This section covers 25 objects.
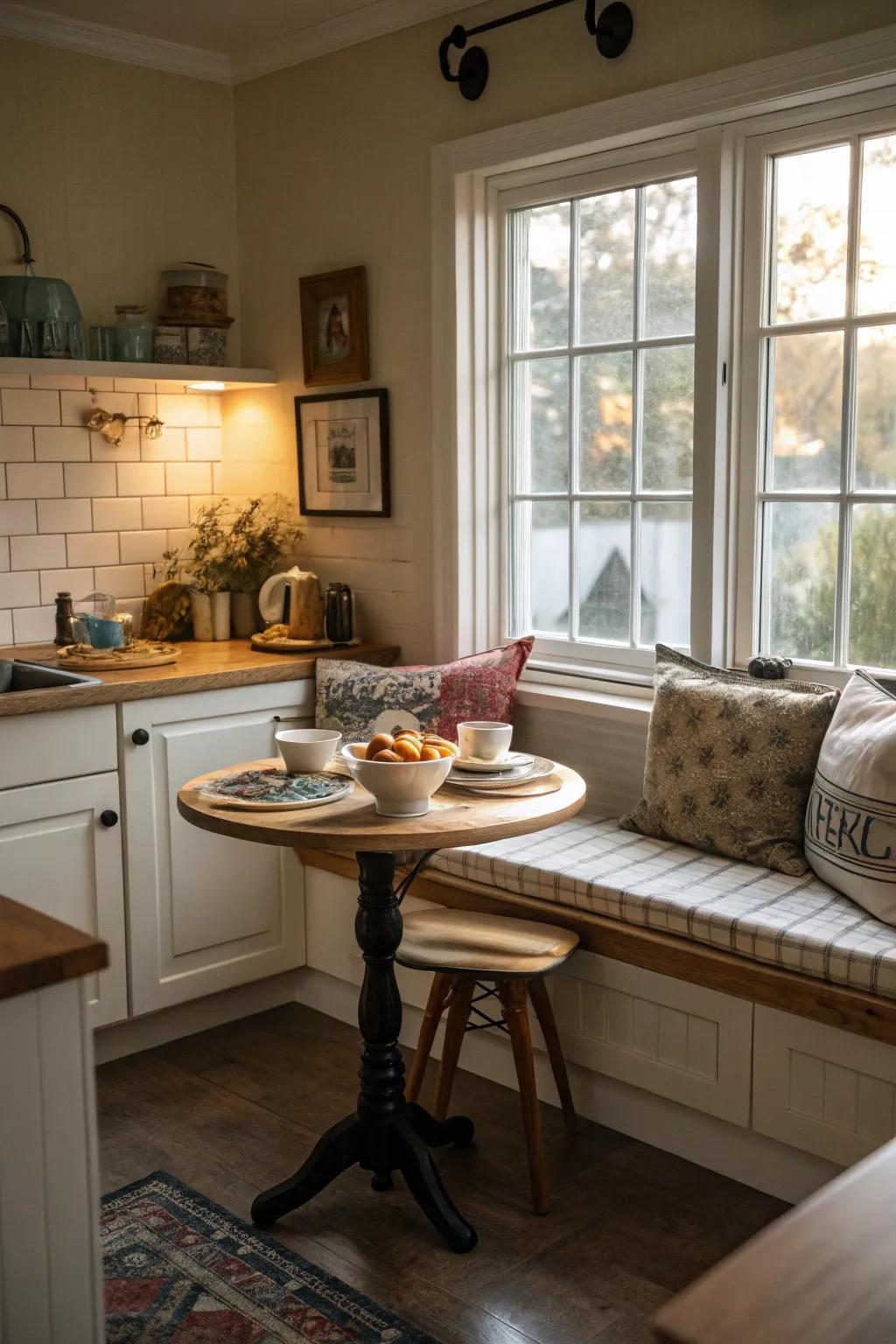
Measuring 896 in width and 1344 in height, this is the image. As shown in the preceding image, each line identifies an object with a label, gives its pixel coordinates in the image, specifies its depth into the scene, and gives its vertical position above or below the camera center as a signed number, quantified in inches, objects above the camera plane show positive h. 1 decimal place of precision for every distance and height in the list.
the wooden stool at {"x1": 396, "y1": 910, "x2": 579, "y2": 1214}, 101.4 -36.1
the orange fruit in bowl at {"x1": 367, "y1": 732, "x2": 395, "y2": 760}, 92.1 -16.8
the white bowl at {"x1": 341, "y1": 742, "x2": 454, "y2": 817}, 89.5 -19.0
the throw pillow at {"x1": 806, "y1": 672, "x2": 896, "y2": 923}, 96.3 -22.8
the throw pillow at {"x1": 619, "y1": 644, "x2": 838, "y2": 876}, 108.4 -22.1
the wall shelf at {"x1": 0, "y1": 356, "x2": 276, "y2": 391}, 136.6 +15.0
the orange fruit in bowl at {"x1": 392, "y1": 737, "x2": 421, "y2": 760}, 91.0 -17.0
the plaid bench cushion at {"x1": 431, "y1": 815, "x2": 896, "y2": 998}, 94.0 -31.3
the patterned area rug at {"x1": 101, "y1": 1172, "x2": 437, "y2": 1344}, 87.6 -54.6
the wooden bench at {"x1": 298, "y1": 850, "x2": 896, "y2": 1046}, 91.8 -35.5
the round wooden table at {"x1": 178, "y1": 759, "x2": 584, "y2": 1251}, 90.7 -38.1
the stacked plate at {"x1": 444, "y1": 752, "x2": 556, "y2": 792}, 98.5 -20.6
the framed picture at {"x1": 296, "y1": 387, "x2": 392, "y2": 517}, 147.8 +5.9
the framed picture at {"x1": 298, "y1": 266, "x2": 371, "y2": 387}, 147.3 +20.4
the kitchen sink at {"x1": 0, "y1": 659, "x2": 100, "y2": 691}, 127.8 -16.5
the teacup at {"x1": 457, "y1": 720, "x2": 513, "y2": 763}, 102.0 -18.4
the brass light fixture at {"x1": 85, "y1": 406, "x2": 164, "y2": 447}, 150.5 +9.7
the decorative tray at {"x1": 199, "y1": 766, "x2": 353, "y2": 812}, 93.2 -20.8
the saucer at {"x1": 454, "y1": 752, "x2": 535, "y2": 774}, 100.1 -20.0
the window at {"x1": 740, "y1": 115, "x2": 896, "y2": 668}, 110.0 +8.9
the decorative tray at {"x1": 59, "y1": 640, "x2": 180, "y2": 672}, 133.9 -15.4
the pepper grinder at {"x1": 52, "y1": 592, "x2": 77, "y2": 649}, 143.5 -12.4
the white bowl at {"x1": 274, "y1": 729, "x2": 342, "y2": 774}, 100.1 -18.7
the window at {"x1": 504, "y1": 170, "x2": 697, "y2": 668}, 125.0 +8.3
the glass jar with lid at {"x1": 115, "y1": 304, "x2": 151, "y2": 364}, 147.9 +19.5
